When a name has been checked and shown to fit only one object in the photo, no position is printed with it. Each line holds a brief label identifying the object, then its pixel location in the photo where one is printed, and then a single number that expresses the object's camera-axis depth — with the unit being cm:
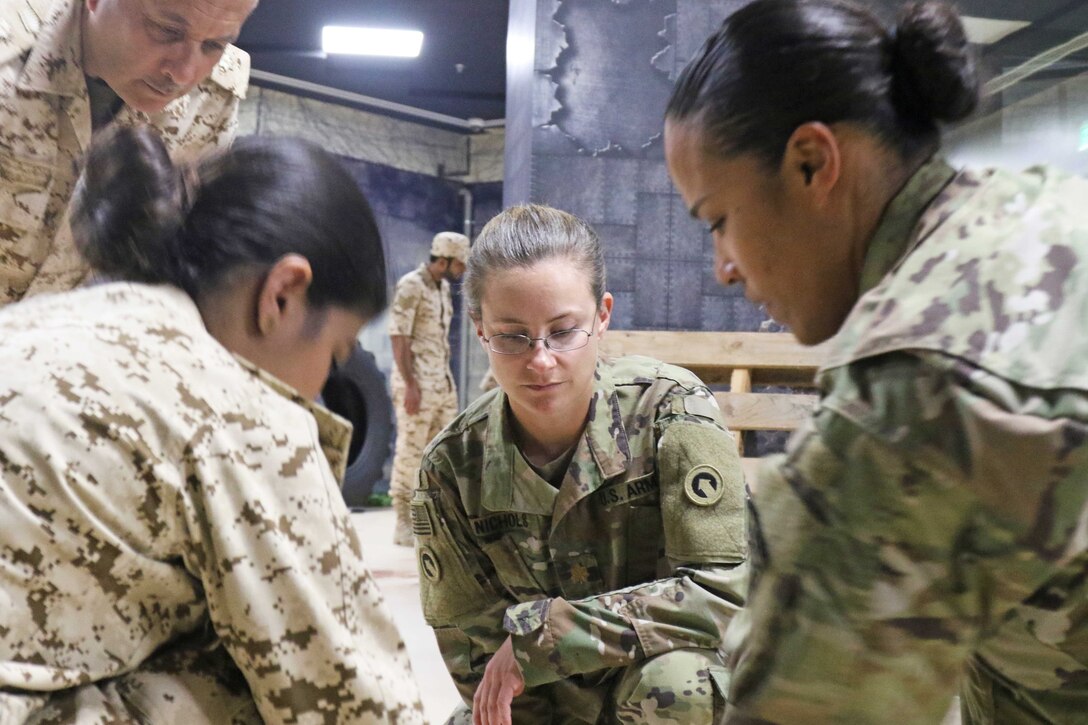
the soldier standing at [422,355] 652
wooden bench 369
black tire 818
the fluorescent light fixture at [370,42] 763
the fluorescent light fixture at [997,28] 457
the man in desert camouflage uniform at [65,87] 185
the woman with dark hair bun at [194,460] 97
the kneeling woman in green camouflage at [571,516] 166
